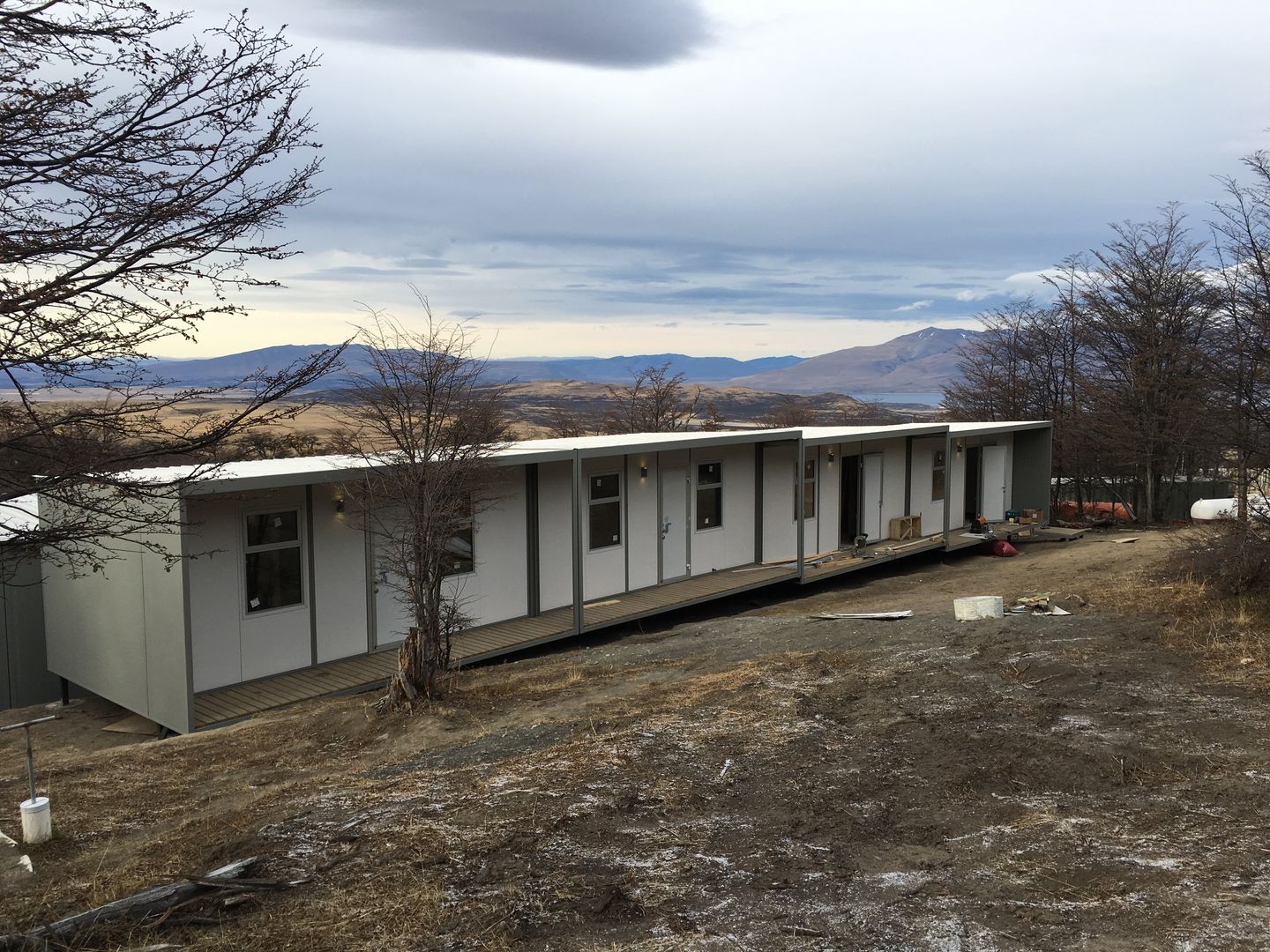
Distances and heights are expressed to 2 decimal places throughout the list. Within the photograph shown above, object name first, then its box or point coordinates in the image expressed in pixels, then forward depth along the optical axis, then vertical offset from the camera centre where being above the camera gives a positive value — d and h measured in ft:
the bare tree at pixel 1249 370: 32.40 +1.45
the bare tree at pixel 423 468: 27.76 -1.69
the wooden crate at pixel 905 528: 63.57 -7.90
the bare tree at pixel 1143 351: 79.36 +5.67
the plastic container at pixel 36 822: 17.58 -7.68
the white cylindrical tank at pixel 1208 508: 73.15 -7.80
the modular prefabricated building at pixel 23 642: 37.42 -9.08
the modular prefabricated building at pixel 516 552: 31.01 -6.04
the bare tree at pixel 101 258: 14.29 +2.54
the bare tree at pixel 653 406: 114.42 +1.18
